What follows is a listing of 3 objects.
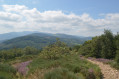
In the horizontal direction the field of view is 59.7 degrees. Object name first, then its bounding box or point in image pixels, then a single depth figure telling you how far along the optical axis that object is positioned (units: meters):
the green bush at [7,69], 7.48
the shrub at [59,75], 4.05
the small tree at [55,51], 13.41
